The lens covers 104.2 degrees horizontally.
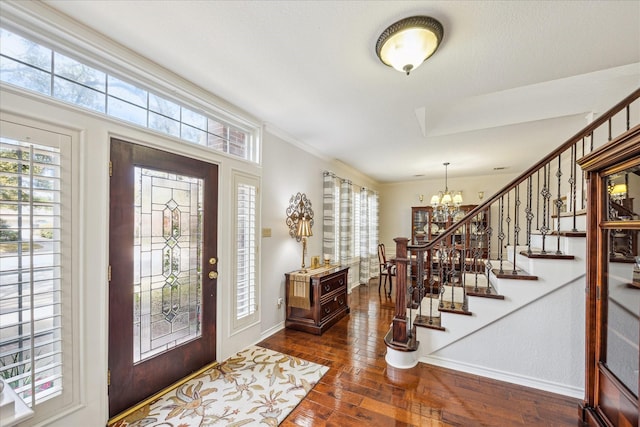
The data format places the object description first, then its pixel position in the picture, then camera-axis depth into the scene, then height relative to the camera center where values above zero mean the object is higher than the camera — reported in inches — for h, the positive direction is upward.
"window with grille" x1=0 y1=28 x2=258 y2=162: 58.4 +35.3
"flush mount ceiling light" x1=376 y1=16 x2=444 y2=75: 61.6 +45.3
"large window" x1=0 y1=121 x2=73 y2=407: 54.0 -11.7
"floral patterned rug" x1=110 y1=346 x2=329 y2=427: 72.2 -60.3
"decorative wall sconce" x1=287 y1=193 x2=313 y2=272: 146.3 -3.2
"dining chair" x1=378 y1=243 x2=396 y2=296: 207.4 -45.2
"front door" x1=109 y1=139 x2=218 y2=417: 73.4 -19.1
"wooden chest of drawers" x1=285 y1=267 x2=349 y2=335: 131.3 -47.2
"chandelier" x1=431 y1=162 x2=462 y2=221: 211.3 +9.2
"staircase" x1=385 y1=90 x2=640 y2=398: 85.7 -38.5
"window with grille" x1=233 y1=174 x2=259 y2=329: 112.0 -17.2
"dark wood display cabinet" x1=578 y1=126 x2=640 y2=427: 52.7 -16.9
